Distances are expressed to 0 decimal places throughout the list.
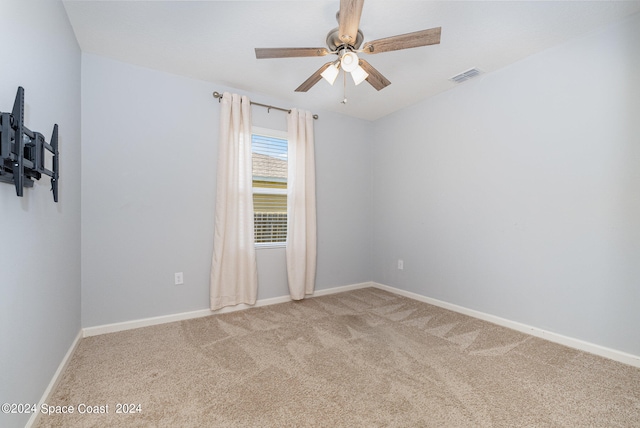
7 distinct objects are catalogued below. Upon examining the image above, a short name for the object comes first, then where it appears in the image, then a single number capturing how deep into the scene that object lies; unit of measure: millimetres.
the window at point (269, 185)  3250
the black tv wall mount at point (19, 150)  1074
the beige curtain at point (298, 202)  3328
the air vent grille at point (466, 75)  2686
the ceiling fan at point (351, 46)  1580
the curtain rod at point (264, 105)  2929
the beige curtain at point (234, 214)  2885
